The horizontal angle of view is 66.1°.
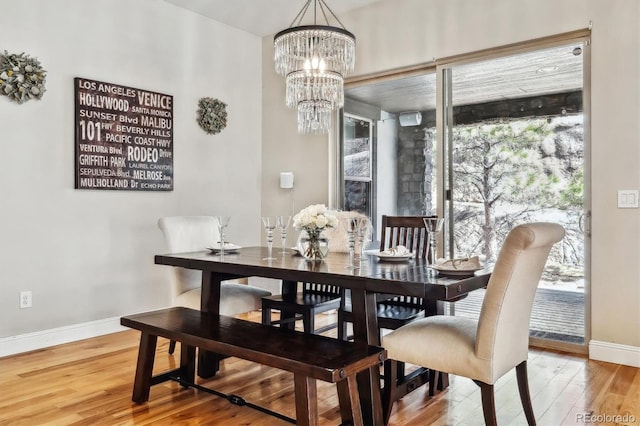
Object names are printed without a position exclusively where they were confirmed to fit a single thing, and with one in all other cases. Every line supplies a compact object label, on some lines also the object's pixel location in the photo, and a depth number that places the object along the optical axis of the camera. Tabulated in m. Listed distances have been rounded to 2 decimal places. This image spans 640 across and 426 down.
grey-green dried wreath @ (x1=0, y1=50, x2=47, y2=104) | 3.40
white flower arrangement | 2.69
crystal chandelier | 2.97
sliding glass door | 3.50
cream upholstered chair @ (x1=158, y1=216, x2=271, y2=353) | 3.23
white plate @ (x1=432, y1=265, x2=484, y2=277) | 2.14
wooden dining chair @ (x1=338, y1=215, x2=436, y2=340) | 2.67
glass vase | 2.74
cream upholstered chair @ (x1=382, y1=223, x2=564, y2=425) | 1.88
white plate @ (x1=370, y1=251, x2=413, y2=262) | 2.69
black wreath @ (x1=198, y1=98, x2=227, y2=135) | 4.71
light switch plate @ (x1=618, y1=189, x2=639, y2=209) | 3.17
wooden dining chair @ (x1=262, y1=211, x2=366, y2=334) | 3.10
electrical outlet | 3.52
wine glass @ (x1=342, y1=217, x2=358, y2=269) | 2.54
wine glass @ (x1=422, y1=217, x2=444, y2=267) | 2.41
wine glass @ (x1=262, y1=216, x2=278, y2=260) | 2.86
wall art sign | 3.83
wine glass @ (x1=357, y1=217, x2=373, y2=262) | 2.59
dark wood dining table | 2.01
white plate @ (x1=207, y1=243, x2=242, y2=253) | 3.18
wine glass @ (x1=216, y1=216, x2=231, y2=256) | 3.09
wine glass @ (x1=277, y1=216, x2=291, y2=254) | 2.88
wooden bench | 1.92
